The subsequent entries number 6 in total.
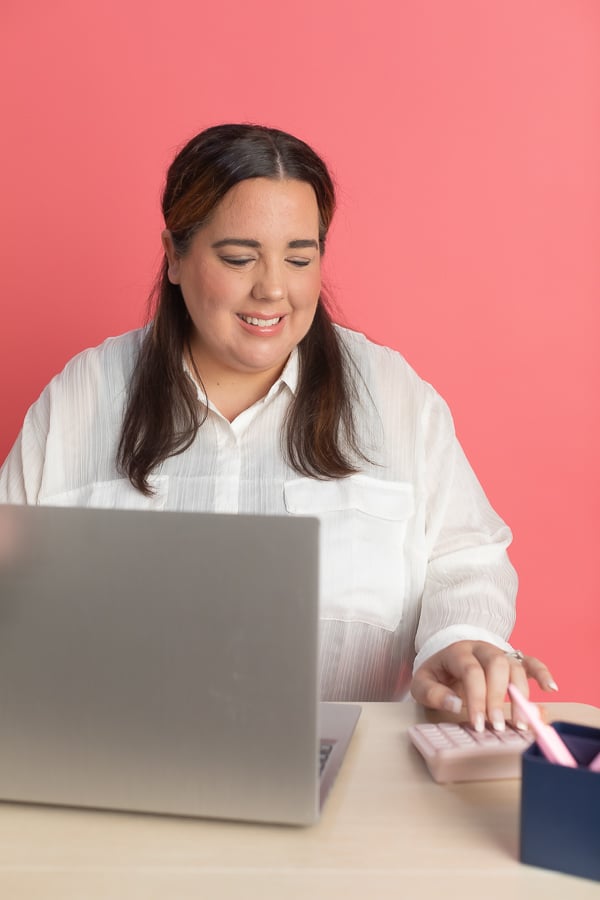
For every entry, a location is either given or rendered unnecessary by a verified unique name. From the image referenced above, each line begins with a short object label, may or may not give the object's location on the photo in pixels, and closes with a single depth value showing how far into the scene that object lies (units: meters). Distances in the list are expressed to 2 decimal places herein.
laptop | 0.82
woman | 1.63
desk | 0.80
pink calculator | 0.99
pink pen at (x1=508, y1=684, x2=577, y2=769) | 0.84
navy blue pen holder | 0.79
